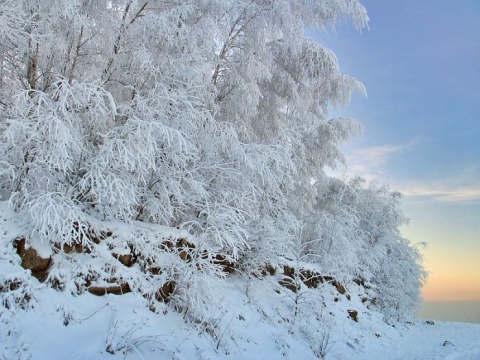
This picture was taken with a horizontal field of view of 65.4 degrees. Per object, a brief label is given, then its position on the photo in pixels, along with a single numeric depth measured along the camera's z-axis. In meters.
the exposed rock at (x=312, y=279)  10.46
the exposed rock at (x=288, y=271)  9.80
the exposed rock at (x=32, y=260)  4.73
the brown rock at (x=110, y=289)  5.07
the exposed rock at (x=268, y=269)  9.05
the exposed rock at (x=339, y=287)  11.94
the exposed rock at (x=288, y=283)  9.21
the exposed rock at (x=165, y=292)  5.71
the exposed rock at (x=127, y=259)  5.62
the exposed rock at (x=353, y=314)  11.16
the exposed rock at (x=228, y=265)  8.37
